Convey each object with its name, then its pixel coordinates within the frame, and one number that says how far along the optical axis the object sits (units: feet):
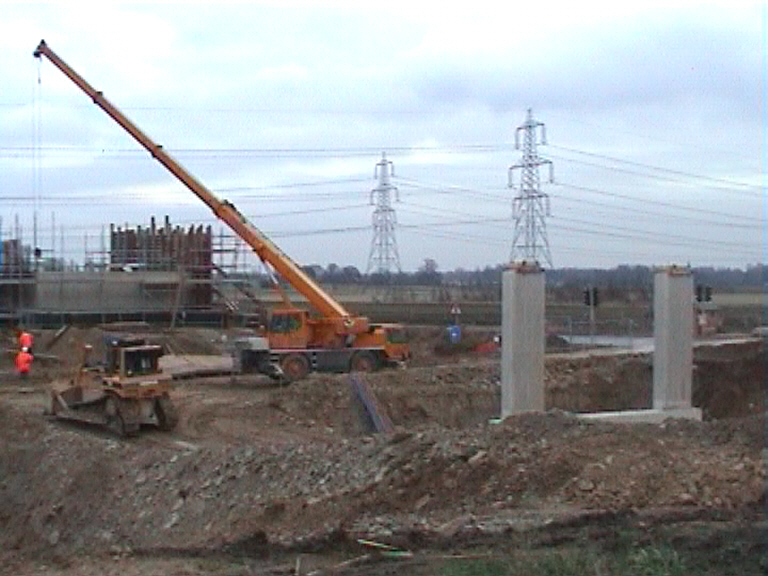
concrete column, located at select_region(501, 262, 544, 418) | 70.03
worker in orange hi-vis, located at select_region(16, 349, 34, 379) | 115.03
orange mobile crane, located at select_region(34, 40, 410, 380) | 108.47
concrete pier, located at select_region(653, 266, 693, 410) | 78.38
